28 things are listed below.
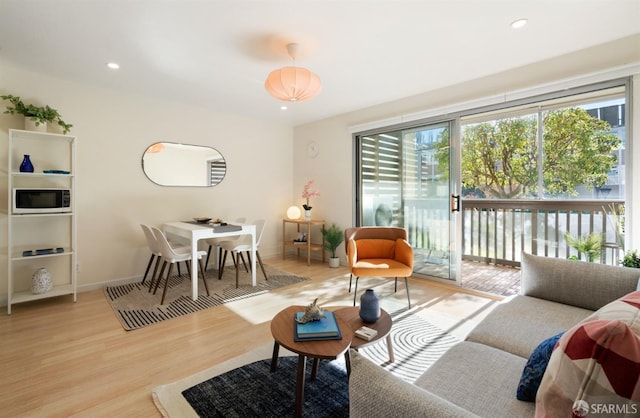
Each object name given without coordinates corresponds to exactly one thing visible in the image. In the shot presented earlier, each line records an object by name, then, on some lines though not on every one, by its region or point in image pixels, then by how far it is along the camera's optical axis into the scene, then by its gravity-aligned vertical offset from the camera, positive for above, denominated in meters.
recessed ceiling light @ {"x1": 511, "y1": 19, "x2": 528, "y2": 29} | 2.21 +1.38
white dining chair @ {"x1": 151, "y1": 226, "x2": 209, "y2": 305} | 3.06 -0.47
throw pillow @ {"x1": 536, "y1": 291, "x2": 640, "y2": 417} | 0.58 -0.33
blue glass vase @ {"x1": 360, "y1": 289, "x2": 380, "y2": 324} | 1.78 -0.59
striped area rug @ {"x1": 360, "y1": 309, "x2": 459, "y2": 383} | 1.94 -1.01
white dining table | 3.14 -0.27
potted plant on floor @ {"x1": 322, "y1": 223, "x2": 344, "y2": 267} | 4.63 -0.48
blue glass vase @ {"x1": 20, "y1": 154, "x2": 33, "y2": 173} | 2.94 +0.43
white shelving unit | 2.94 -0.16
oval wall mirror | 3.96 +0.62
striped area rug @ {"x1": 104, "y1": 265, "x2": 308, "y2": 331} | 2.77 -0.95
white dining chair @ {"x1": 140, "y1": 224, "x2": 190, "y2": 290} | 3.29 -0.43
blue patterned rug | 1.55 -1.04
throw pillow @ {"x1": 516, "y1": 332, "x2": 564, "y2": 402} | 0.99 -0.56
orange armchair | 2.92 -0.47
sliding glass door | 3.63 +0.26
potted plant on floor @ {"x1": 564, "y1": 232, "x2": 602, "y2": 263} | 3.15 -0.40
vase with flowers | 4.90 +0.23
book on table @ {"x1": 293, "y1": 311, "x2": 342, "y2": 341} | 1.52 -0.63
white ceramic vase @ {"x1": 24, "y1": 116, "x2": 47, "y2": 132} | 2.95 +0.83
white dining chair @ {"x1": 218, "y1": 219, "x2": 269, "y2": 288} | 3.68 -0.46
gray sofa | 0.66 -0.62
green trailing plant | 2.90 +0.97
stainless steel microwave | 2.85 +0.09
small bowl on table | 3.91 -0.14
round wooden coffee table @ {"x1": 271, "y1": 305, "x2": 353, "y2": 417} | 1.41 -0.67
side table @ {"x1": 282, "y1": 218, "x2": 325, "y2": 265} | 4.70 -0.52
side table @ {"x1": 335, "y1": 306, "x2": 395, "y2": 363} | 1.58 -0.68
